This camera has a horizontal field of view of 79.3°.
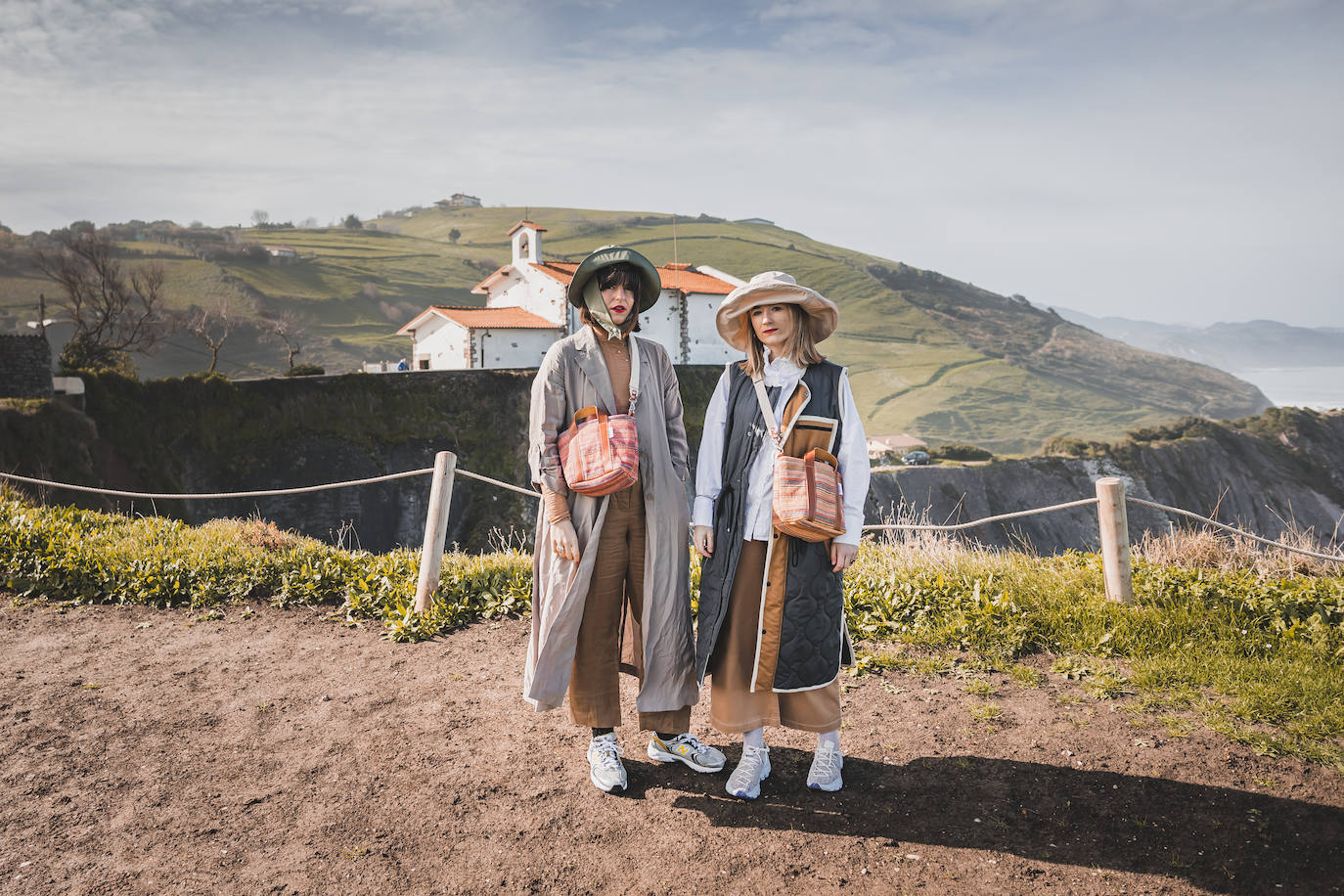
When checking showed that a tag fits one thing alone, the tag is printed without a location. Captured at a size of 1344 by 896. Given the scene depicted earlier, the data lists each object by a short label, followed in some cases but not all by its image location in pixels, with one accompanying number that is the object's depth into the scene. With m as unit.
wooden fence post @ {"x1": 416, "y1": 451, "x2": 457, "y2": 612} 5.20
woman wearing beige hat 3.02
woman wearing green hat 3.16
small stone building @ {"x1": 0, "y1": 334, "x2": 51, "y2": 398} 19.00
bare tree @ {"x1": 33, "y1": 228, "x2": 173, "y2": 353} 33.34
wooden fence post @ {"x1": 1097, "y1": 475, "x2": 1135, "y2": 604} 4.47
